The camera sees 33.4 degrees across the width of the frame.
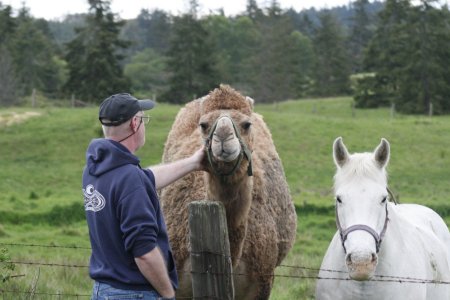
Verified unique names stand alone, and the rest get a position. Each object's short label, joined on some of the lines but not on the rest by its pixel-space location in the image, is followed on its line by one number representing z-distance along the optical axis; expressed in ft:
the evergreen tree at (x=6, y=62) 164.76
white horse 16.12
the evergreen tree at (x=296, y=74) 216.33
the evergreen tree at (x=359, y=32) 276.00
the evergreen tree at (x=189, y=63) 178.50
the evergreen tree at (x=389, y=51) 165.48
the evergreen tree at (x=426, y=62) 157.69
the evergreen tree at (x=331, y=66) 215.31
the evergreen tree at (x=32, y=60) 191.17
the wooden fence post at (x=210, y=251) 15.30
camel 19.24
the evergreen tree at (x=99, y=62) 155.53
